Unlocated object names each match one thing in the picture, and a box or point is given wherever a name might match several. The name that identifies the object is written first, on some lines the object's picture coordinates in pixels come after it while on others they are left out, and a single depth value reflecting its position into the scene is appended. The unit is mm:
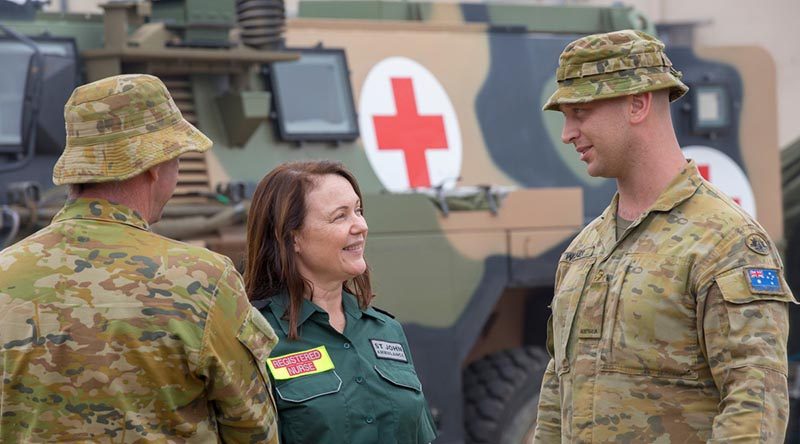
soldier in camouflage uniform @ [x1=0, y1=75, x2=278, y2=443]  4373
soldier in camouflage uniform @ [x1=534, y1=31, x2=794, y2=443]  4800
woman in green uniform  5228
